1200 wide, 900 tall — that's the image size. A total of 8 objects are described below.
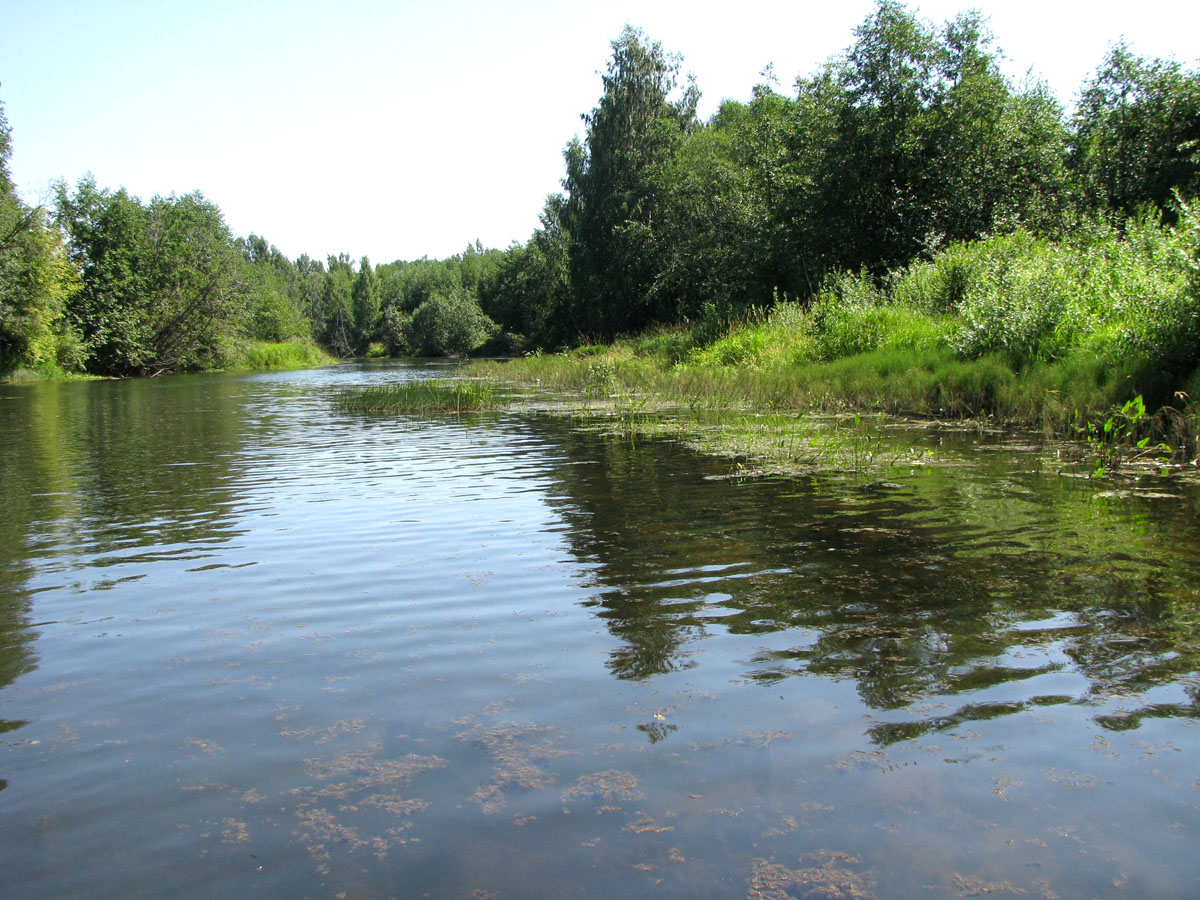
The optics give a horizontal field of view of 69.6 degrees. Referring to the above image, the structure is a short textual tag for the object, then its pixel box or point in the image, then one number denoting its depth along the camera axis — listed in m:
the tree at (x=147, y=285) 64.75
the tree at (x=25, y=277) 47.94
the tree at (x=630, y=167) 48.69
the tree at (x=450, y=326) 105.25
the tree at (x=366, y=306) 141.88
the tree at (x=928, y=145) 29.20
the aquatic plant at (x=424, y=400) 23.83
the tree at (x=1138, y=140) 33.47
